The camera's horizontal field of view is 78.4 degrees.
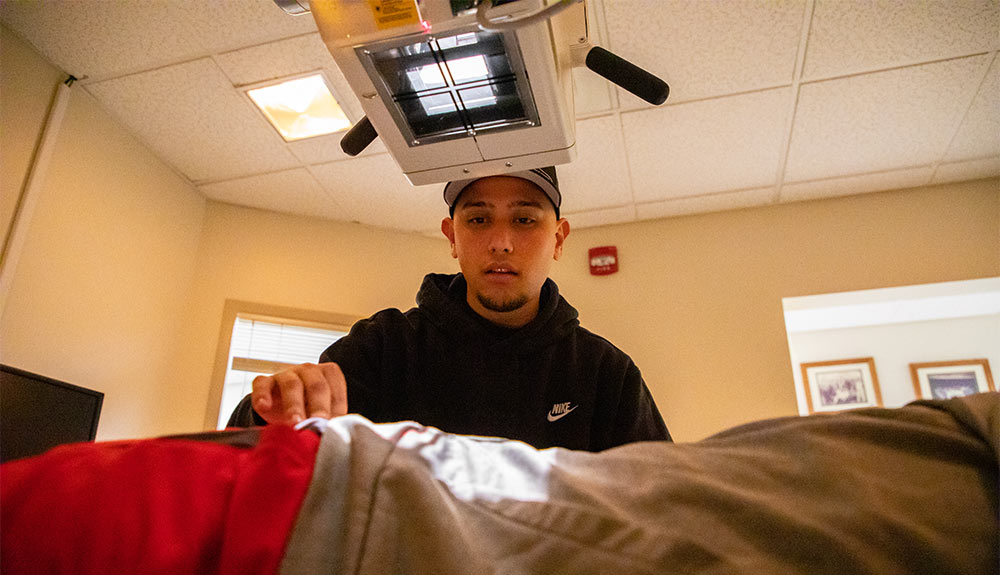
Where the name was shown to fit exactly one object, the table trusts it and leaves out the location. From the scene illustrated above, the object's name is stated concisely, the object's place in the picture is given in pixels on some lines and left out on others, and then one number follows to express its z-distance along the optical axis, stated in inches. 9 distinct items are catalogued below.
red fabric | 10.2
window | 107.6
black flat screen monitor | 63.4
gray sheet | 12.0
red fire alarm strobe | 118.0
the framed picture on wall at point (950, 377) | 155.1
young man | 46.7
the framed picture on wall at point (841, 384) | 163.3
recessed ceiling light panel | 84.7
